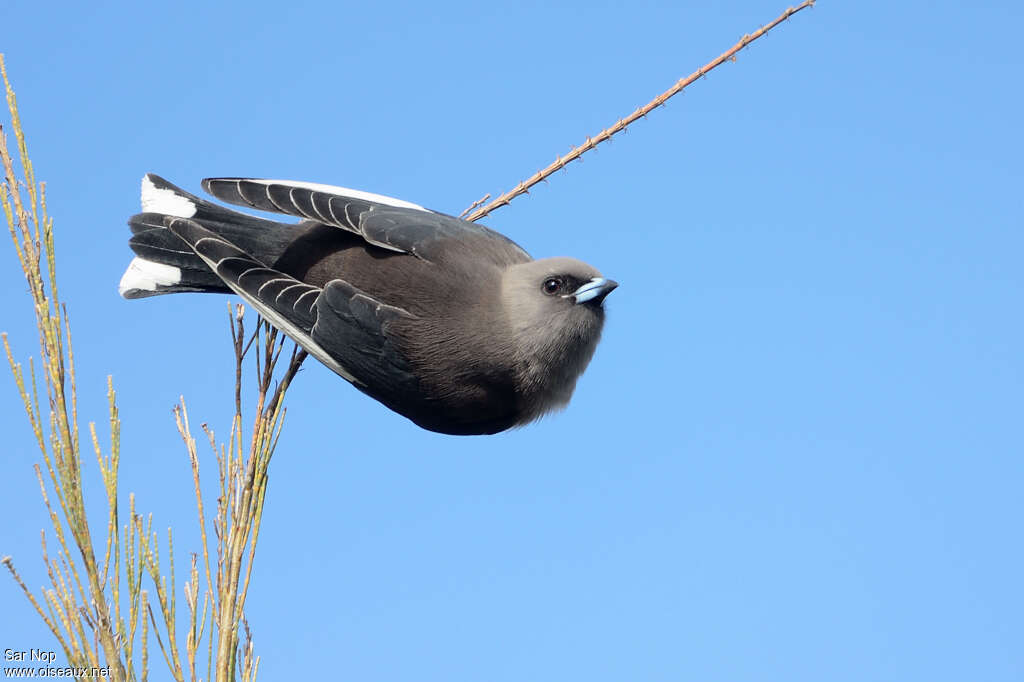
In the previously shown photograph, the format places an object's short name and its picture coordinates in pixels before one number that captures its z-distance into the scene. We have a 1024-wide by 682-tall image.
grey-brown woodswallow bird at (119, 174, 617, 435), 6.96
